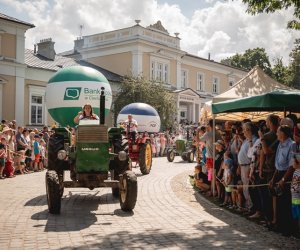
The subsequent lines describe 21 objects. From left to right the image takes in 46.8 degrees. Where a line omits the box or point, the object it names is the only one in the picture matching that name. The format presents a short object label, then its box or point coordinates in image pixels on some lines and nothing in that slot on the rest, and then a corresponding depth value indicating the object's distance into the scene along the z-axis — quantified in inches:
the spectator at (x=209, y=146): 355.3
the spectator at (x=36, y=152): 549.1
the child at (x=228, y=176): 298.4
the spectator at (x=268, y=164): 236.3
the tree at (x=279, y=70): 2003.4
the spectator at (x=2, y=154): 452.2
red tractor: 486.1
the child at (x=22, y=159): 509.5
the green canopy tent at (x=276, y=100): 259.2
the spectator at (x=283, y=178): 219.4
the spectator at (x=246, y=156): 271.4
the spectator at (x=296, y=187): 207.8
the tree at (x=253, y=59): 2221.6
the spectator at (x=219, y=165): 328.5
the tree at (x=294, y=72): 1652.5
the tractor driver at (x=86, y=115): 323.3
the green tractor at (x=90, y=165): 258.2
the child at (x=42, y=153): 571.0
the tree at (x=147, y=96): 1040.5
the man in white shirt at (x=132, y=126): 499.0
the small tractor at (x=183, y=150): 717.9
